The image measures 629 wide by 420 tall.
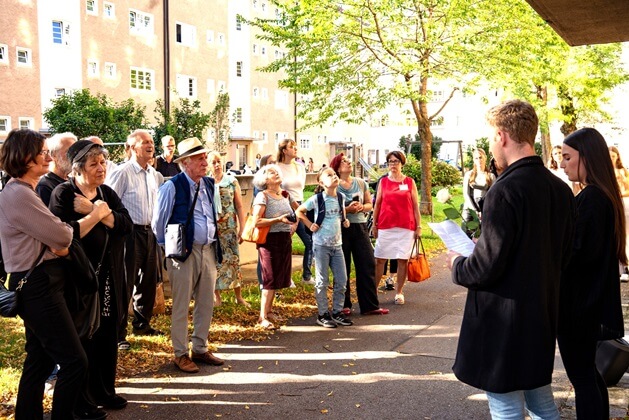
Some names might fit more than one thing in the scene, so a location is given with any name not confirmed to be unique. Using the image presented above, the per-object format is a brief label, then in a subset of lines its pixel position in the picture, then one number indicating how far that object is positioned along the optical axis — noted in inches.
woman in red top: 404.5
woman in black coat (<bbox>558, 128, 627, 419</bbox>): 171.9
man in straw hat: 270.7
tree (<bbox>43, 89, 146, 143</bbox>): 1096.8
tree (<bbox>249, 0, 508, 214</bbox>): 778.8
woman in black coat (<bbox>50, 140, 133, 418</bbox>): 211.2
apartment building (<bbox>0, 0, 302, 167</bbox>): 1365.7
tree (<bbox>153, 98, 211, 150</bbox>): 1221.7
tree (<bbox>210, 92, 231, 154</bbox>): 1526.8
